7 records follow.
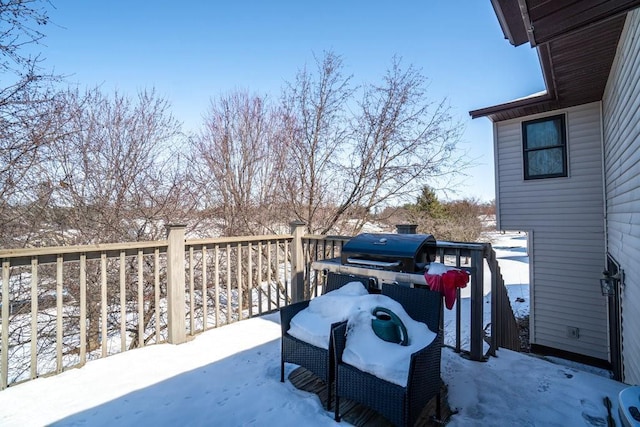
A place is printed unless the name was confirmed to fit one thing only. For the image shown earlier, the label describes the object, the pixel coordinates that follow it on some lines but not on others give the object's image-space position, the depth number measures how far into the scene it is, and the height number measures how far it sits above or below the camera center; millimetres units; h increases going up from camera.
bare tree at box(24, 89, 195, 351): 5891 +819
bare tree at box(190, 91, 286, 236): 8297 +1538
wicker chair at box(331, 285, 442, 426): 1695 -984
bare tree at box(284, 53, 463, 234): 7965 +1911
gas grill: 2648 -401
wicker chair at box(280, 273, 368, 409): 2100 -988
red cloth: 2312 -510
